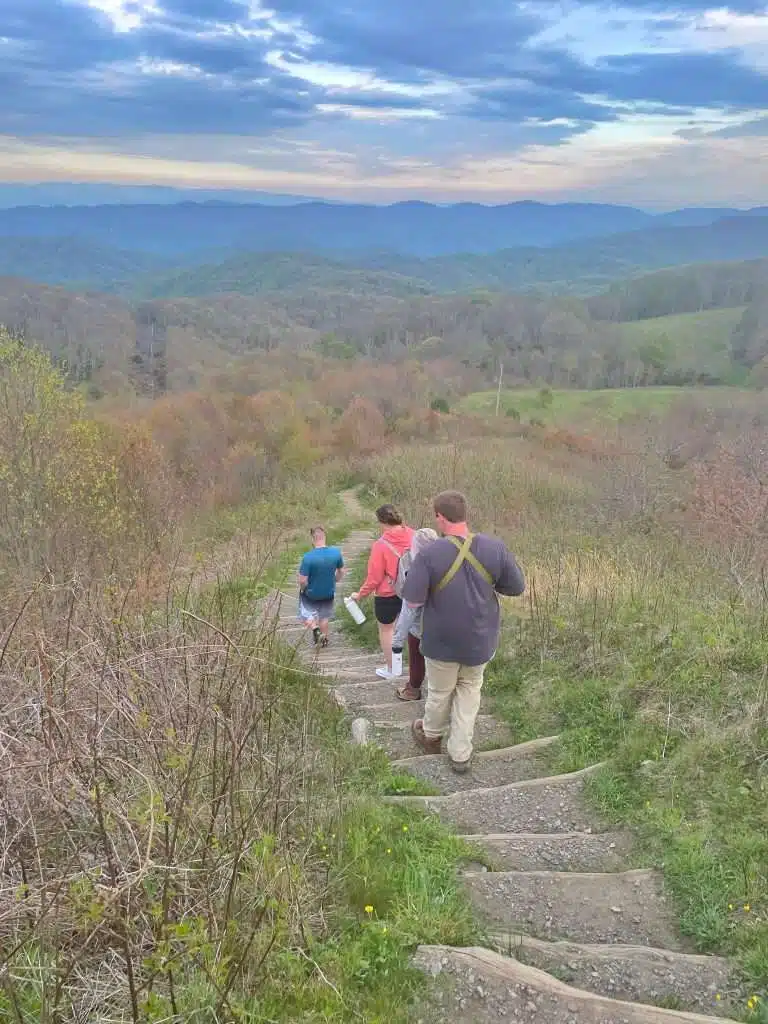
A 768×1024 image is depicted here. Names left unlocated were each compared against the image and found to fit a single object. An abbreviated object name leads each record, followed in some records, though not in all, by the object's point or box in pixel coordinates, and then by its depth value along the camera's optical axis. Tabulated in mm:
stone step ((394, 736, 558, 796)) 4793
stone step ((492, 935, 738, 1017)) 2855
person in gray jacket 5513
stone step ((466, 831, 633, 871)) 3826
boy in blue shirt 7098
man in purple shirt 4496
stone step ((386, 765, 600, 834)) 4234
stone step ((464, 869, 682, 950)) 3309
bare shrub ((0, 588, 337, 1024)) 2289
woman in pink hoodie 6035
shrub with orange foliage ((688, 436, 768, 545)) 13227
